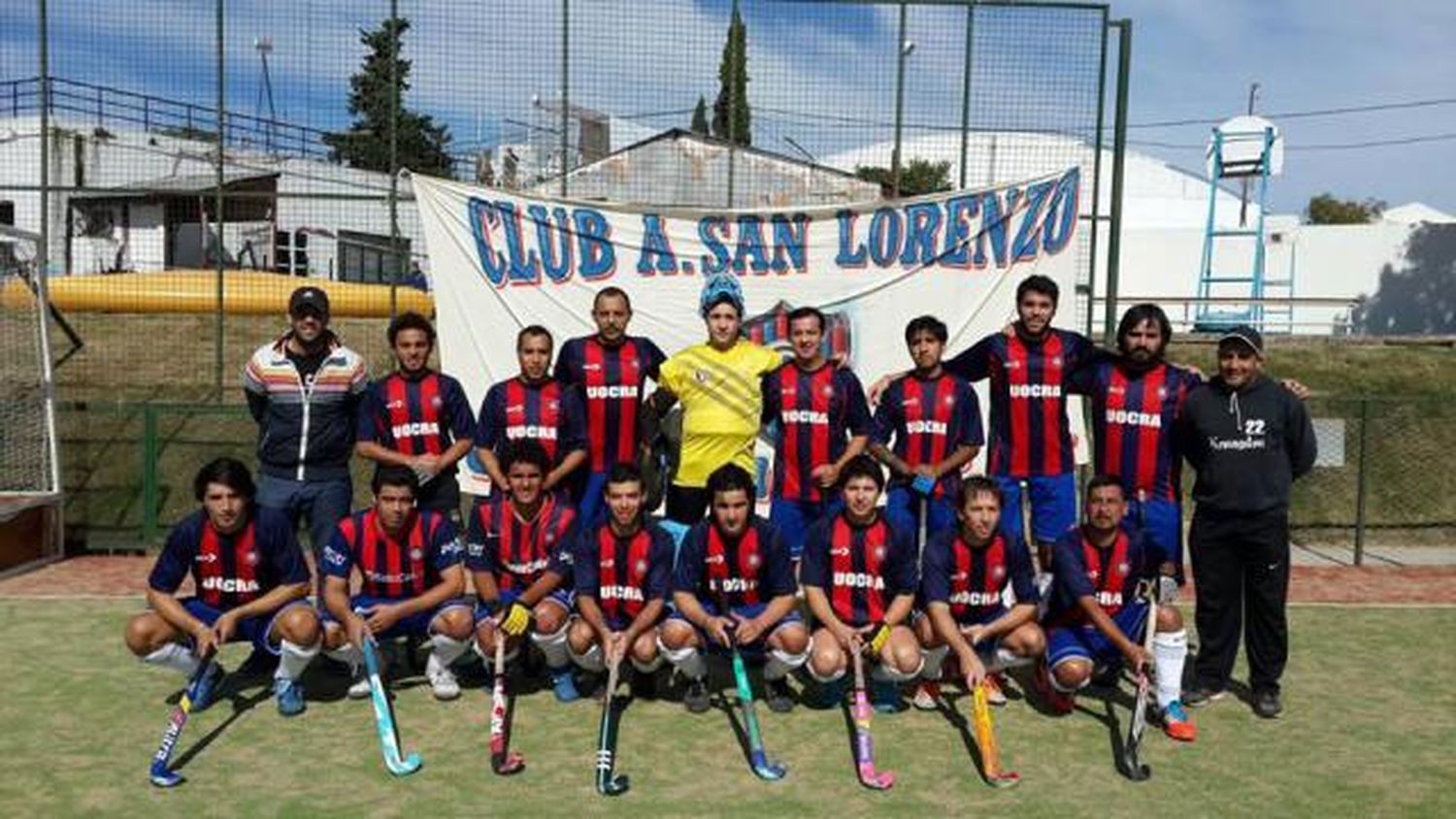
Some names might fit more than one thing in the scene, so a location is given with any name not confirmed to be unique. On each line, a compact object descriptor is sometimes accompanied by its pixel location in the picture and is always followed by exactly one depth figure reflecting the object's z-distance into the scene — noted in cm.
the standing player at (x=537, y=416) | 511
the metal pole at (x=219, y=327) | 787
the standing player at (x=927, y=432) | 504
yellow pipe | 859
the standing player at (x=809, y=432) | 509
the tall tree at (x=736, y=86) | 782
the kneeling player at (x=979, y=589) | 448
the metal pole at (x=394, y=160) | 776
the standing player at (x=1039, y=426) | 520
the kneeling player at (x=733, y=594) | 441
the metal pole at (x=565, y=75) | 772
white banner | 709
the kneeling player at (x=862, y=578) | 443
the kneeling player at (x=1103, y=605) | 444
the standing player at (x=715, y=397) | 505
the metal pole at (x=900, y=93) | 780
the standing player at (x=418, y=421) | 504
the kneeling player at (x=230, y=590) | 436
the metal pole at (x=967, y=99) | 776
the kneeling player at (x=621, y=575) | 448
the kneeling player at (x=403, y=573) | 453
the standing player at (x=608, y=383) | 532
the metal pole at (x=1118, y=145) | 744
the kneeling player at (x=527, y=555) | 459
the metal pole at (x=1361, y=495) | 788
